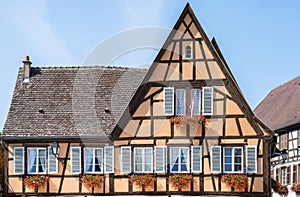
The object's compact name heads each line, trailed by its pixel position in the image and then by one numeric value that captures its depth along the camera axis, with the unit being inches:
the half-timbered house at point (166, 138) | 916.6
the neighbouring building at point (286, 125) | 1245.7
